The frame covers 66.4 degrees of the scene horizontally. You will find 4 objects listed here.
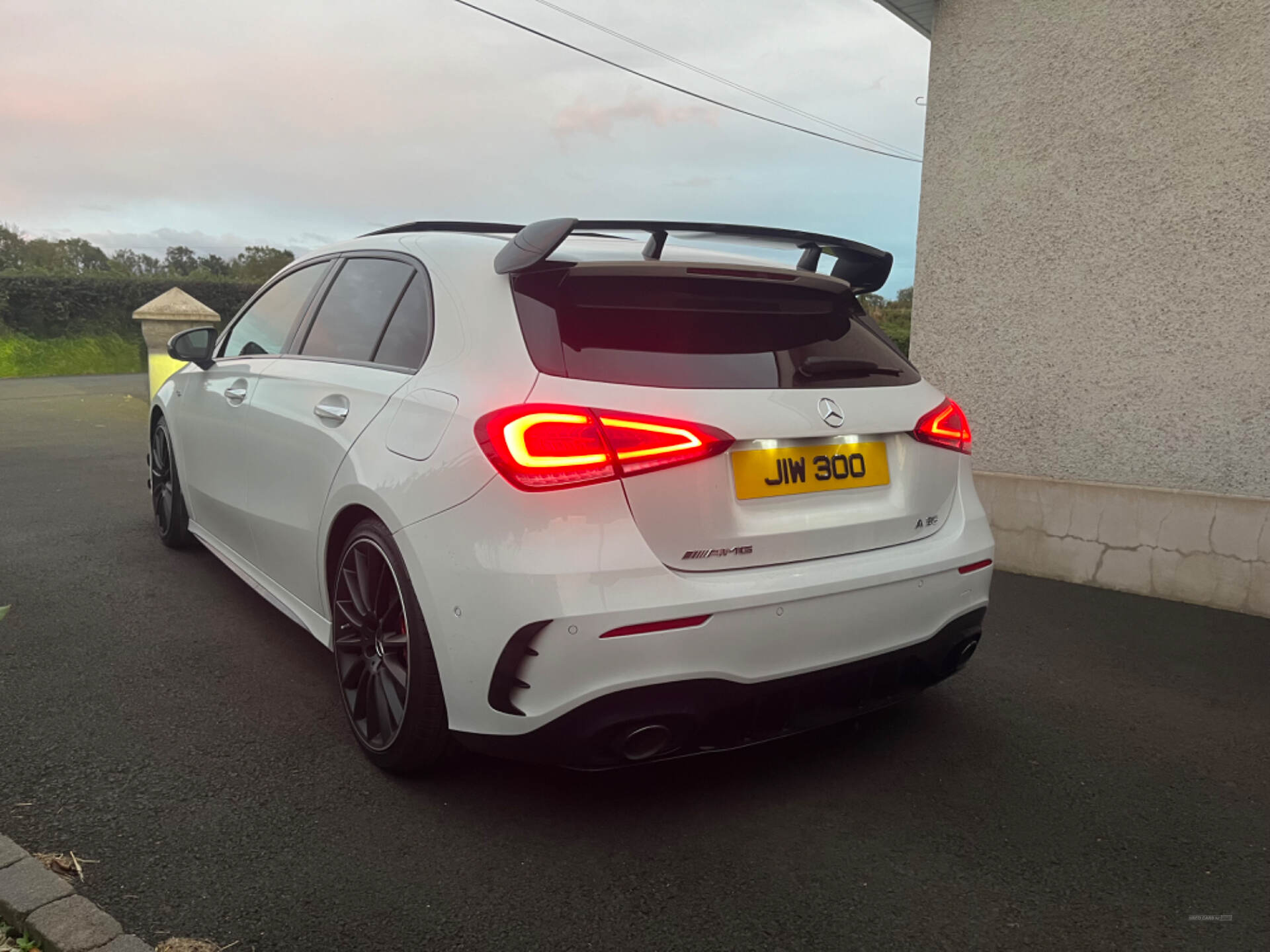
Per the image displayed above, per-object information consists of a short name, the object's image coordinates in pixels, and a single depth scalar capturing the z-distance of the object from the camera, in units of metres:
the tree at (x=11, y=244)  46.88
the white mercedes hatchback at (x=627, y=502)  2.37
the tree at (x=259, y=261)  48.22
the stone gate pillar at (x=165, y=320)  12.26
